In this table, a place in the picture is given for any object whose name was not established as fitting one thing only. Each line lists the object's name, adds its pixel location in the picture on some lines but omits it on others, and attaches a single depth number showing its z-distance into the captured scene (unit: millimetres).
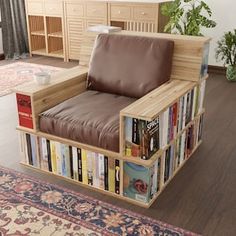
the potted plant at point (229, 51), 4093
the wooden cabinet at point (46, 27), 5012
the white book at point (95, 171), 2006
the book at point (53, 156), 2154
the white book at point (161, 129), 1863
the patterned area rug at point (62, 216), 1742
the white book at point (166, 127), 1904
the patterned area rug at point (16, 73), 4062
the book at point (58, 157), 2131
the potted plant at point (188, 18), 4066
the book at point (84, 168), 2044
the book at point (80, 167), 2062
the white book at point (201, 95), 2377
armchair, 1881
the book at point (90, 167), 2023
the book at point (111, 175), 1965
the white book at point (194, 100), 2268
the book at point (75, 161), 2075
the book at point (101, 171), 1990
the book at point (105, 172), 1978
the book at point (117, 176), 1948
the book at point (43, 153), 2191
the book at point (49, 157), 2175
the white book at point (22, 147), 2272
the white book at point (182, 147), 2254
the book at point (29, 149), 2247
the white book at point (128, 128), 1798
